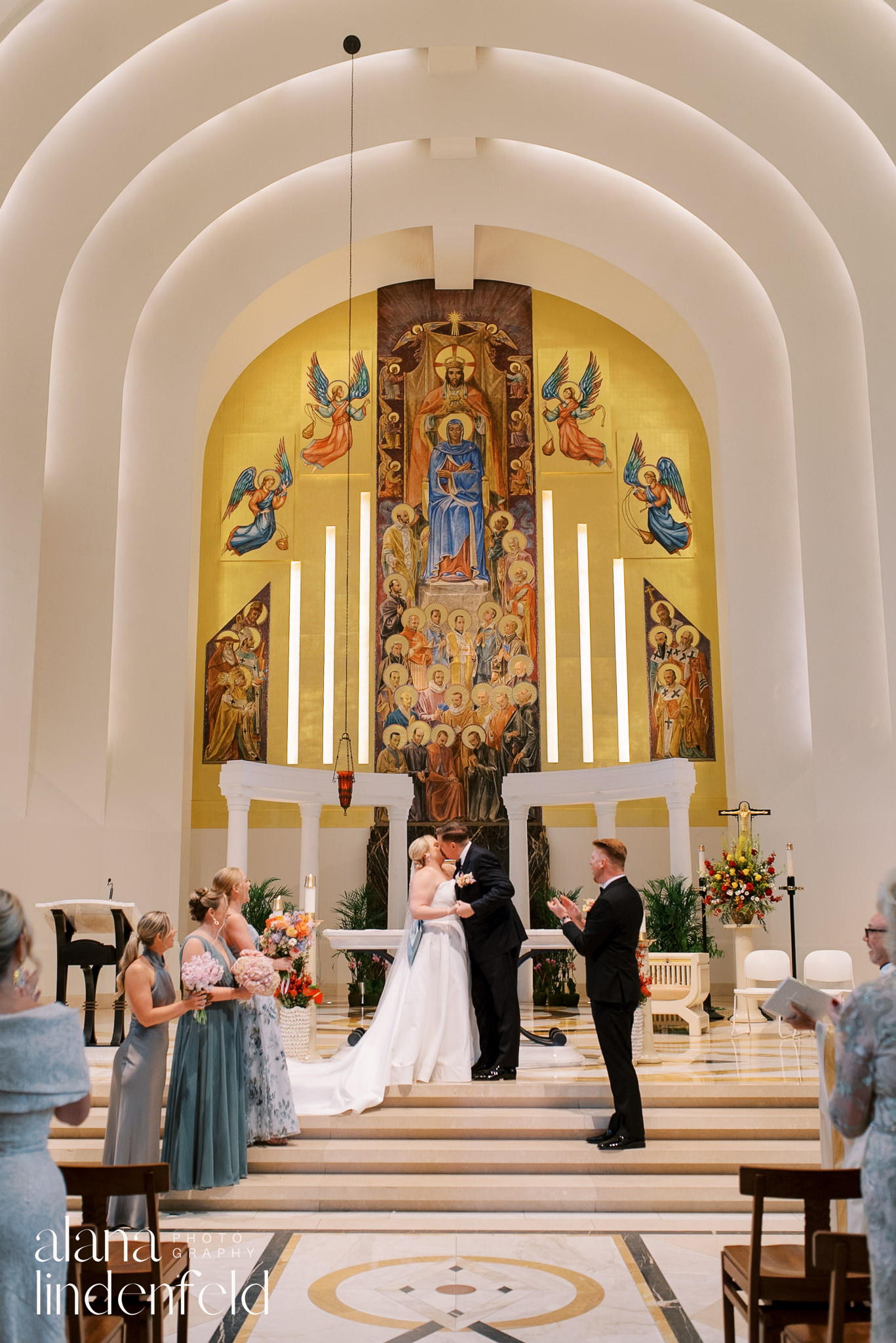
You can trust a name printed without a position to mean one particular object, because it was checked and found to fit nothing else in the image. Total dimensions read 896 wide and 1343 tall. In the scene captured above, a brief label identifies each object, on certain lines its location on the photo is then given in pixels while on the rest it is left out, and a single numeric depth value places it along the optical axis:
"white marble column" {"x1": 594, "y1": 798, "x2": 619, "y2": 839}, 14.91
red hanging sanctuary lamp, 11.45
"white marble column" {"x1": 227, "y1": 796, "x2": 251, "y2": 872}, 14.05
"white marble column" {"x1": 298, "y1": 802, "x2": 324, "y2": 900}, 14.86
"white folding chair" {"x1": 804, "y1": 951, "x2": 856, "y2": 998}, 10.81
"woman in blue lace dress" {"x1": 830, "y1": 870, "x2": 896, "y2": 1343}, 2.71
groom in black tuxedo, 7.73
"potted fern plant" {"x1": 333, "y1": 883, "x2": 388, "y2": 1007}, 14.38
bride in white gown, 7.59
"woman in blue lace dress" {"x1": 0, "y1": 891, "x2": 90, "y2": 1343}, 2.67
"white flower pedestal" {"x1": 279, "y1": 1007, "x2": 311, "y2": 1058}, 9.35
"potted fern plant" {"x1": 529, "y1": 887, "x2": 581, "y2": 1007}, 14.35
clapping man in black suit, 6.37
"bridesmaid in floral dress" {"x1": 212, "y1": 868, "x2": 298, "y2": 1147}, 6.62
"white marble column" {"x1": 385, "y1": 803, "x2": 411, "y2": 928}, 15.22
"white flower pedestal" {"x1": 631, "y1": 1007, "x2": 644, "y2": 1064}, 8.95
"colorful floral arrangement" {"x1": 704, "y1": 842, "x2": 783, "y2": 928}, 11.68
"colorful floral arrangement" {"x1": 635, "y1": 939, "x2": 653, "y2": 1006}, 8.74
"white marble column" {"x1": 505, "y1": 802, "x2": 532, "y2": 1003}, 15.28
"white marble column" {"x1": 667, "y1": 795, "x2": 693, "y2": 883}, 14.16
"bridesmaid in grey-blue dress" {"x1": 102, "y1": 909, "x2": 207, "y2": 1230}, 5.39
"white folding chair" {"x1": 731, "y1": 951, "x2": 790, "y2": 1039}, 11.08
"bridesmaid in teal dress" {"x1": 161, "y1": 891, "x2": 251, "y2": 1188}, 5.86
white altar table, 8.86
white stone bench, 11.01
